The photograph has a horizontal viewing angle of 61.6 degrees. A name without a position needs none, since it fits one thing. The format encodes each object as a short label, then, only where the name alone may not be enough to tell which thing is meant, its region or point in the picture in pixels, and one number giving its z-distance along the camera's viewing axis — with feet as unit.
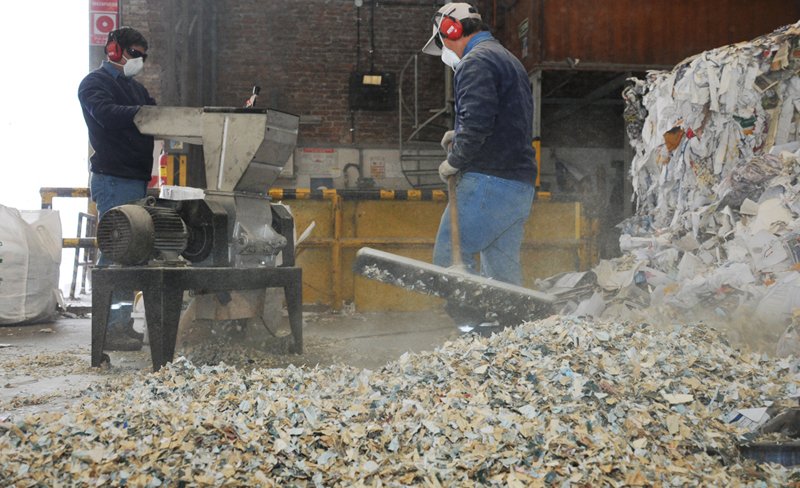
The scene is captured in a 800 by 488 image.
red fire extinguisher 22.91
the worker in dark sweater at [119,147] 13.26
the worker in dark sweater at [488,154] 11.10
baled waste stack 10.96
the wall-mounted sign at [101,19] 32.09
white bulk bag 17.48
